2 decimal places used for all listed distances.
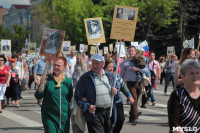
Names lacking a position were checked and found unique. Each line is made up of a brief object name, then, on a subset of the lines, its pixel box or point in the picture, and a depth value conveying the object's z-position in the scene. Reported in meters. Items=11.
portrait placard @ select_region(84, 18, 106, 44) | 9.23
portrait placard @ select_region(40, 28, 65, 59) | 6.16
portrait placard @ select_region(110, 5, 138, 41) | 7.31
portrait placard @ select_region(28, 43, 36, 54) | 29.21
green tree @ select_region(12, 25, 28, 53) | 86.95
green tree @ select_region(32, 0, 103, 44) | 54.38
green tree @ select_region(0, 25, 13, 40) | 92.12
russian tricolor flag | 16.53
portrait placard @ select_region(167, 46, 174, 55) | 26.31
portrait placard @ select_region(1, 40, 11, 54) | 24.45
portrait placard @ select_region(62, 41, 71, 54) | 23.28
